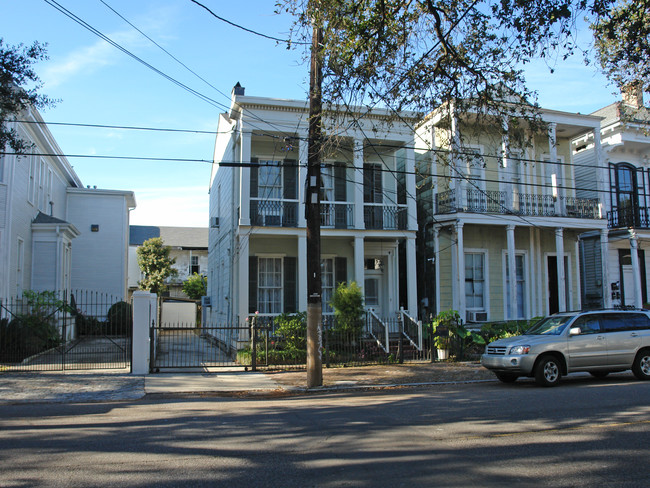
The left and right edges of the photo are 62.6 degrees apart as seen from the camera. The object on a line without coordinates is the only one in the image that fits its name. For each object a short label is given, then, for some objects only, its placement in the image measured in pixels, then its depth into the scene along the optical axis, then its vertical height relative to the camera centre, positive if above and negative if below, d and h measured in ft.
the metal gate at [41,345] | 48.06 -4.54
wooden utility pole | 39.99 +4.47
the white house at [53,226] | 60.34 +10.47
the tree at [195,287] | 132.77 +2.55
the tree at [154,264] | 125.39 +7.99
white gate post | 45.24 -2.96
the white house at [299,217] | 59.63 +9.36
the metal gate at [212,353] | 47.88 -6.24
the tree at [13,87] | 38.22 +15.58
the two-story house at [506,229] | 65.87 +8.26
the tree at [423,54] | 30.63 +15.12
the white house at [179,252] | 144.66 +12.53
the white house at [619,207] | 71.46 +11.67
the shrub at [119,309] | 79.86 -1.70
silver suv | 38.42 -4.08
